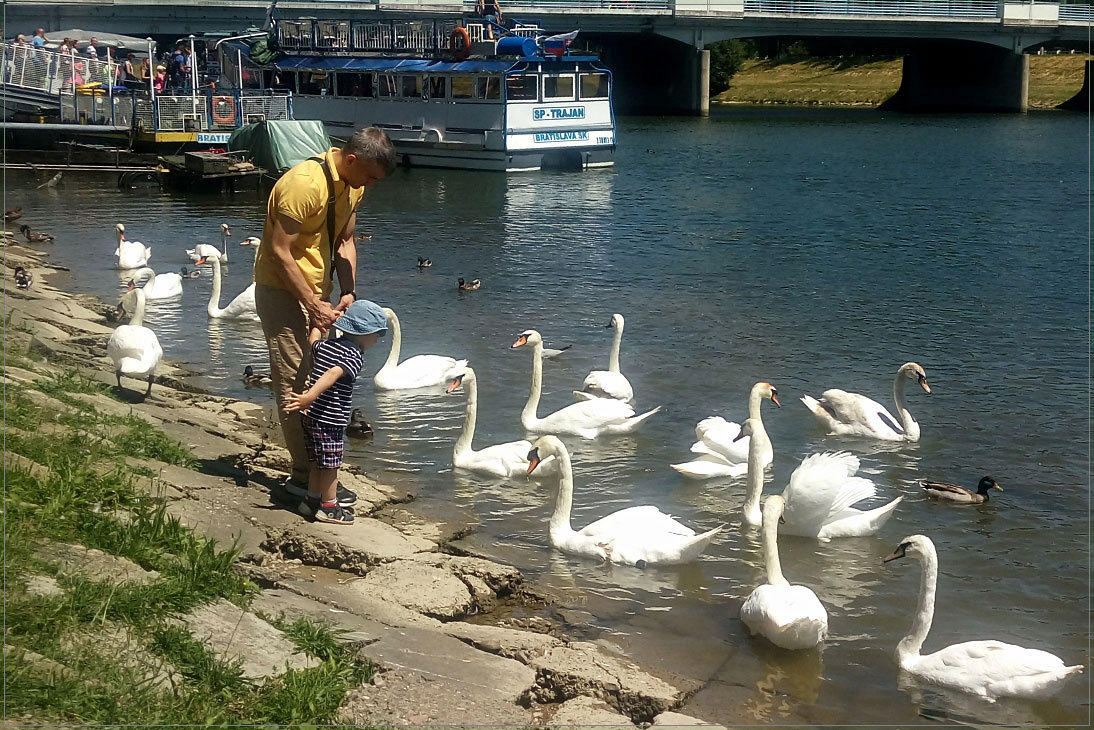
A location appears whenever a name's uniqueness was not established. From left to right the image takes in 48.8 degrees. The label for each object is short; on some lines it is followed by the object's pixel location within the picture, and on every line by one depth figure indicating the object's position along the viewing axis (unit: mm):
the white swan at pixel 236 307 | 14688
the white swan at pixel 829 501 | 8031
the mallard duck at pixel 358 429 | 10219
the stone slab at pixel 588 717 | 4977
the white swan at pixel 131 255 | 18203
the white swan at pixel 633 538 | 7566
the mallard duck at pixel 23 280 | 14410
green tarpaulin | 29312
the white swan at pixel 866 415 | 10664
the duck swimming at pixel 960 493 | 8922
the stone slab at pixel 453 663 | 5020
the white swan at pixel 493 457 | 9359
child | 6430
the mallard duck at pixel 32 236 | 20297
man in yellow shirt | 6441
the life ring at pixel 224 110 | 31844
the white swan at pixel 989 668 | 6000
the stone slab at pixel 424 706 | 4566
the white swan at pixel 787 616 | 6340
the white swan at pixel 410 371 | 11875
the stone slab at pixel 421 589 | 6125
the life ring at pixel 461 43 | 36688
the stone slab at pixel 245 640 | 4629
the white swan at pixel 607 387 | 11562
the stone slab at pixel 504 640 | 5617
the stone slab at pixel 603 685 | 5332
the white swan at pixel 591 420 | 10523
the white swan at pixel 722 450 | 9453
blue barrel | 35438
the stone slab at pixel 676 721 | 5140
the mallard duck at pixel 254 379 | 11727
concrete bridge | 51438
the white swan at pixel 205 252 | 17997
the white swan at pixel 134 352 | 9812
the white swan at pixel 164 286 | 16062
